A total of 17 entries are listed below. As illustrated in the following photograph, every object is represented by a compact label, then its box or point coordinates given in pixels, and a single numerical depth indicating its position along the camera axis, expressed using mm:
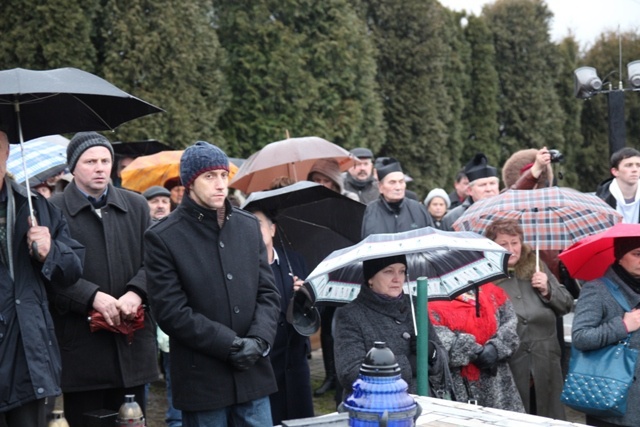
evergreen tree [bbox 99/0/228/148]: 15484
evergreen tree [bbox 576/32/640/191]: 32281
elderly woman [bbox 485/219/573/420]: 5980
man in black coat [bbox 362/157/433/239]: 8211
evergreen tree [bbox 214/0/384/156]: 18688
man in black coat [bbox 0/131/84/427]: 4164
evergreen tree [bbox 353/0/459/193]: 23797
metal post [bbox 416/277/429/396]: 4363
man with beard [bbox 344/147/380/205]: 10312
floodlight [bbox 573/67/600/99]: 11273
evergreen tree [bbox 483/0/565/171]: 28953
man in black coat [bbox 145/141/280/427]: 4477
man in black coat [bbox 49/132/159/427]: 4988
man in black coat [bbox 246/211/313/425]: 5938
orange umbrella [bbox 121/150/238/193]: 8477
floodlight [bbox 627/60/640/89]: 10844
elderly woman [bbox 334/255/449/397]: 4836
